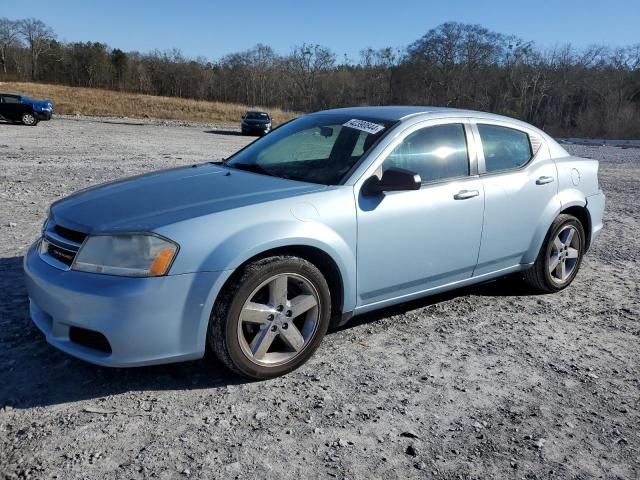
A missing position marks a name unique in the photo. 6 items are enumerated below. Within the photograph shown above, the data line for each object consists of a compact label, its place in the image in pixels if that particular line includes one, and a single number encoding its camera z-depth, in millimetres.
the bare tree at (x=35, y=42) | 92250
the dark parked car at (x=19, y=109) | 26297
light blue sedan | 2859
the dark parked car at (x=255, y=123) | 31805
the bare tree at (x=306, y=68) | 105875
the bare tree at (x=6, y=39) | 92625
